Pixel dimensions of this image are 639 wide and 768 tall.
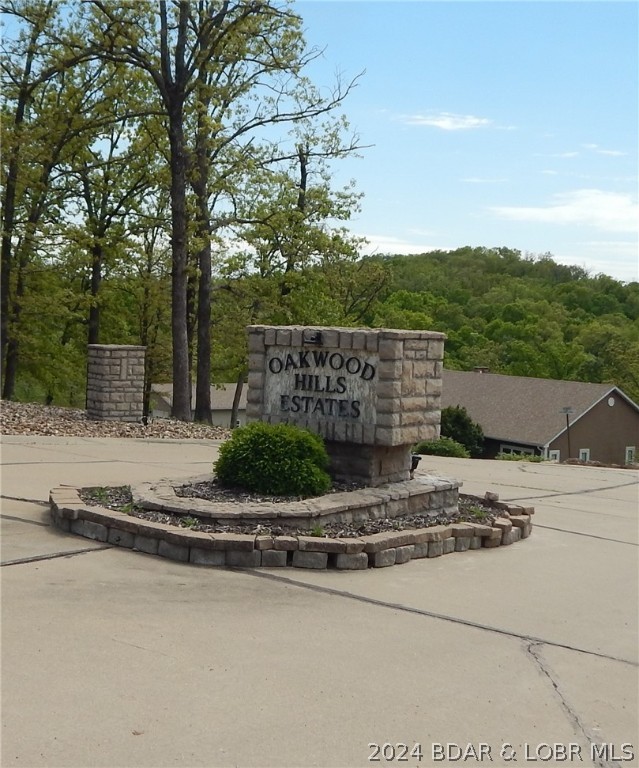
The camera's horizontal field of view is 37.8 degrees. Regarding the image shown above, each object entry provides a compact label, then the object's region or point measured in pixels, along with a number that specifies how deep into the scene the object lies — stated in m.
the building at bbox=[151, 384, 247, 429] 63.41
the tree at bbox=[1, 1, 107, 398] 22.16
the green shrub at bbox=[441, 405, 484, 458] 34.47
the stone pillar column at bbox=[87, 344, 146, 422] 17.05
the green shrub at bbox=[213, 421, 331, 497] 7.62
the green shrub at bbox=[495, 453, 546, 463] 20.28
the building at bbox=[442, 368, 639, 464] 40.31
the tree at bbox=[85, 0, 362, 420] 19.61
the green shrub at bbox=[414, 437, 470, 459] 21.56
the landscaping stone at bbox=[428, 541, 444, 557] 7.48
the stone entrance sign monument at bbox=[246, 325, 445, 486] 8.04
